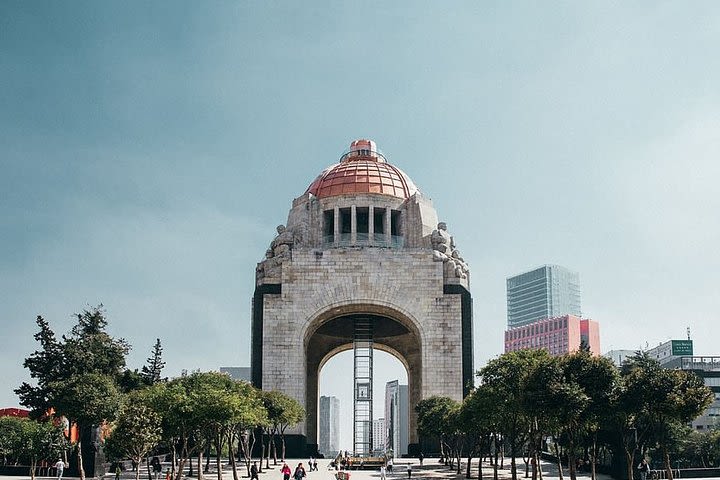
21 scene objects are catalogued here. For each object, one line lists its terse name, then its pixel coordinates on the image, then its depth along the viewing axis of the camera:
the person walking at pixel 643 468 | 34.62
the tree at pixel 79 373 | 37.78
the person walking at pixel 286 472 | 36.38
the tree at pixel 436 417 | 48.81
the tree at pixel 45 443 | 40.84
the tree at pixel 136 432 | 32.69
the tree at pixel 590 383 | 30.70
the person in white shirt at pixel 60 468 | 37.44
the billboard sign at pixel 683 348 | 122.03
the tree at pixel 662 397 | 29.98
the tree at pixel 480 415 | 36.80
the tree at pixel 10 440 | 46.88
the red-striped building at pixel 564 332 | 188.75
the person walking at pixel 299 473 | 35.19
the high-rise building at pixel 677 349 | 119.61
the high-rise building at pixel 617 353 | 171.57
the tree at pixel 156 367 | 63.72
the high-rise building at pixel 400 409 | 187.00
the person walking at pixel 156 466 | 40.90
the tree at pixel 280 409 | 48.38
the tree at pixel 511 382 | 34.50
